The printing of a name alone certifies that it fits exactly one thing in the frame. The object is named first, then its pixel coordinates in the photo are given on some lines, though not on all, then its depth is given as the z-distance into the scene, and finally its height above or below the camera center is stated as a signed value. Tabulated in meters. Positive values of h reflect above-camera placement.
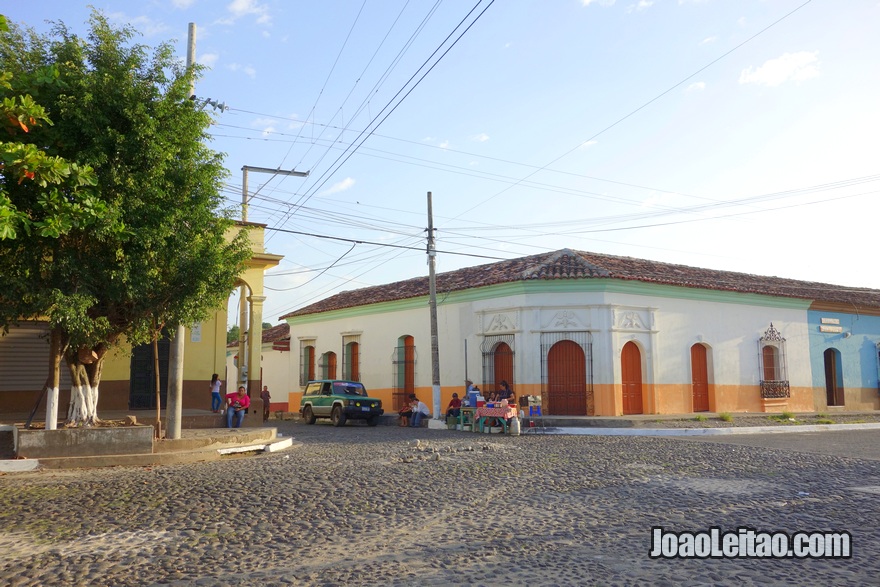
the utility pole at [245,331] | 19.86 +1.12
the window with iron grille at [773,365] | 24.22 -0.13
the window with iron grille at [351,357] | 28.23 +0.44
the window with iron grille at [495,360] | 22.00 +0.17
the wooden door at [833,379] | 26.67 -0.71
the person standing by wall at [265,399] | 26.25 -1.17
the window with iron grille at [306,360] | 30.84 +0.37
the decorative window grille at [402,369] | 25.75 -0.07
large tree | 10.55 +2.56
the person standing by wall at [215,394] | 19.66 -0.67
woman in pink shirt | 17.62 -0.91
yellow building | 17.58 +0.20
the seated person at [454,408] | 20.53 -1.22
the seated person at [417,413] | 21.80 -1.44
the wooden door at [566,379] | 21.05 -0.44
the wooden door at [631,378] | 21.41 -0.45
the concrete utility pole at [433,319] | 21.16 +1.44
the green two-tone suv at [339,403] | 22.33 -1.12
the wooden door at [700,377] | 22.83 -0.48
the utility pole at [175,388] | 13.10 -0.32
